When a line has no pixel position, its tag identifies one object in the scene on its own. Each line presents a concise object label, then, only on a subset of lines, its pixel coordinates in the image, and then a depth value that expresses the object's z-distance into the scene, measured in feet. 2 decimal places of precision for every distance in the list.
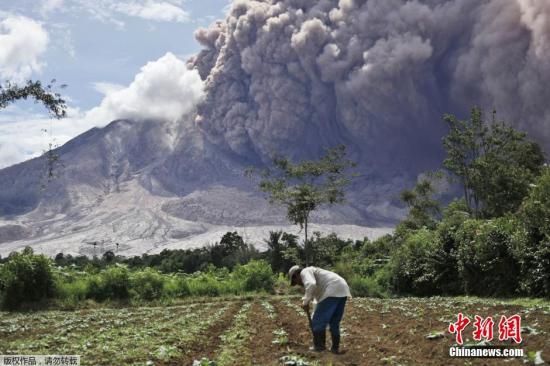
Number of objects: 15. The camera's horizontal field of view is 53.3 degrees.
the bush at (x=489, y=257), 82.69
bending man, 39.55
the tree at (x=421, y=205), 216.95
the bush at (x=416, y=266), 107.86
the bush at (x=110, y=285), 111.55
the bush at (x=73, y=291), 106.11
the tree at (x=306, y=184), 152.35
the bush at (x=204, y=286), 123.34
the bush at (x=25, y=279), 101.40
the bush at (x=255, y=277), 129.59
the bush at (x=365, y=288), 119.44
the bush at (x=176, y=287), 118.52
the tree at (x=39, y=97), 71.87
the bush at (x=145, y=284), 114.32
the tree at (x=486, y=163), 166.40
